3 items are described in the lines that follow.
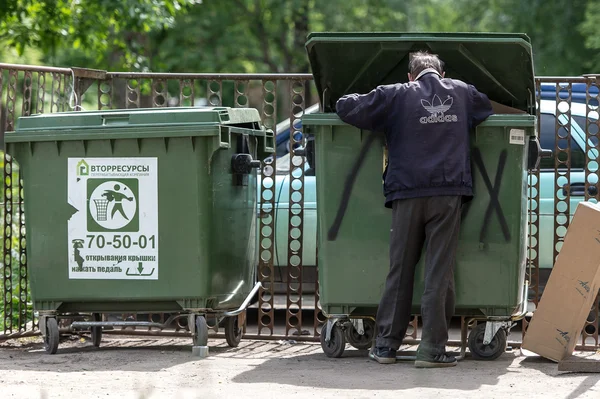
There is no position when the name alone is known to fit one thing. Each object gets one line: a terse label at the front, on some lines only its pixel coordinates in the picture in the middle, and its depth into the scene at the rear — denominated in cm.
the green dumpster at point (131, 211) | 1190
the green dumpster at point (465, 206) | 1127
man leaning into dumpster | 1079
